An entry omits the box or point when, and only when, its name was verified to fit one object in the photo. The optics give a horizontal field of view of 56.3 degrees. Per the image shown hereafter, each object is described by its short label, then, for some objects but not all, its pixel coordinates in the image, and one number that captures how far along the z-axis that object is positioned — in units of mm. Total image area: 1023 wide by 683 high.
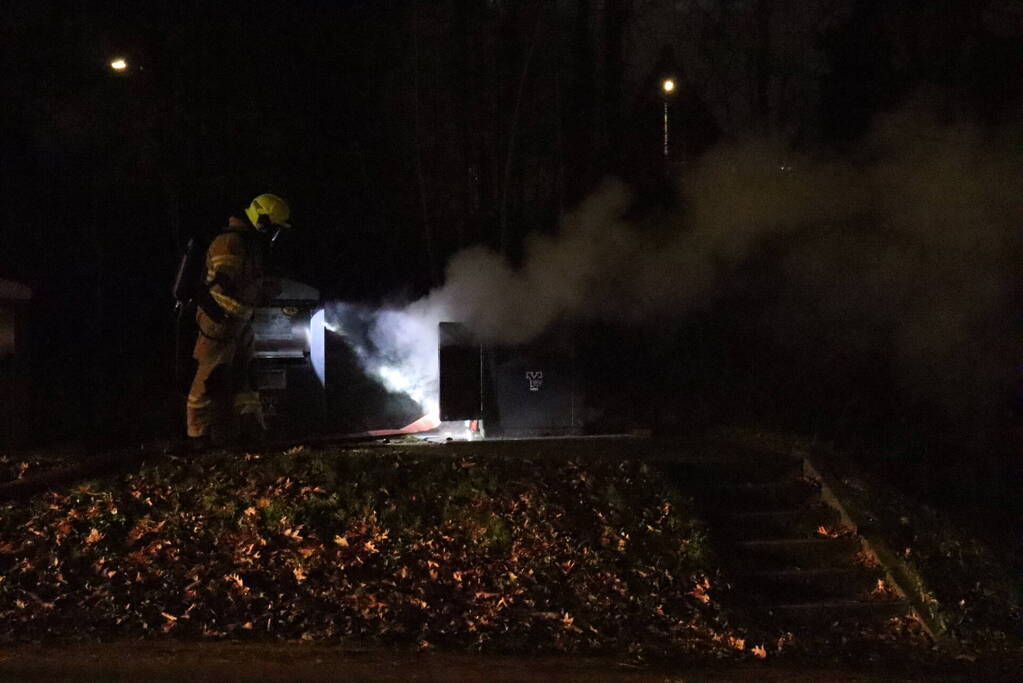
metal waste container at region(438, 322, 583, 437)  10648
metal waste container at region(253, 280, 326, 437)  11750
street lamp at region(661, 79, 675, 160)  18812
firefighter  8273
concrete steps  6363
